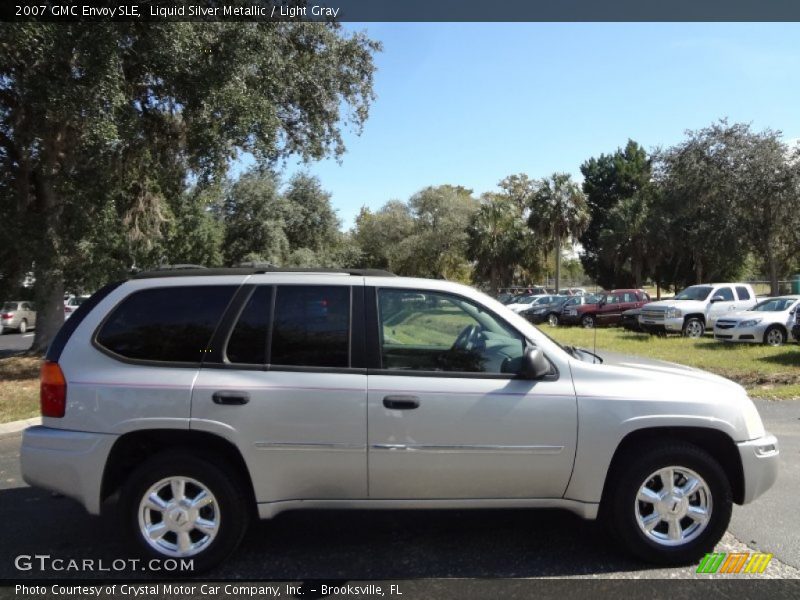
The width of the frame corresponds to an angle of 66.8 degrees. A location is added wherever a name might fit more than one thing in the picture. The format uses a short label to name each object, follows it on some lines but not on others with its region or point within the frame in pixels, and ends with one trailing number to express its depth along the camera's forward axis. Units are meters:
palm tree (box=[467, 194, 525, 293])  51.53
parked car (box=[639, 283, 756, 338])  19.42
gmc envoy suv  3.55
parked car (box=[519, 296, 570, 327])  27.80
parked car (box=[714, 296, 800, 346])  16.02
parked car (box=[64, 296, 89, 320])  29.18
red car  25.03
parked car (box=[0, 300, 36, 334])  26.57
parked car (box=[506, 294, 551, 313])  31.61
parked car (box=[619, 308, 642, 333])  21.88
